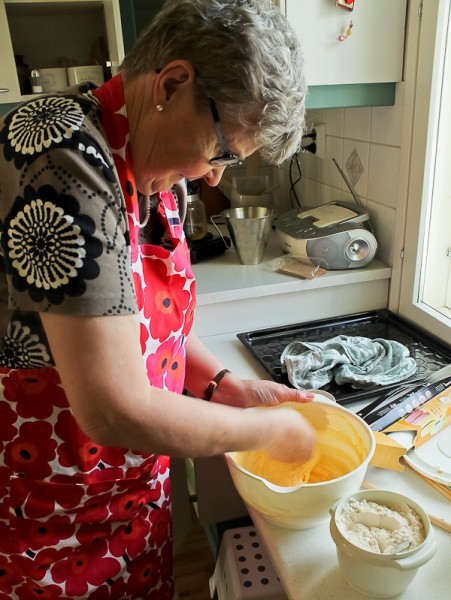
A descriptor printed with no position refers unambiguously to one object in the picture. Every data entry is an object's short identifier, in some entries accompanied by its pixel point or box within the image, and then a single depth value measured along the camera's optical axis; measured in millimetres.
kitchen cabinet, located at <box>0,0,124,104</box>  1460
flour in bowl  657
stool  1131
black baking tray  1122
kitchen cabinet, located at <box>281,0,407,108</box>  1220
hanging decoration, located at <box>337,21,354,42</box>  1240
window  1187
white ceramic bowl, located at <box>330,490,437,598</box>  617
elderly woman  555
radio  1416
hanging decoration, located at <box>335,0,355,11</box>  1209
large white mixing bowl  715
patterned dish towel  1107
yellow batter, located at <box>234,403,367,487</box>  915
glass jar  1590
